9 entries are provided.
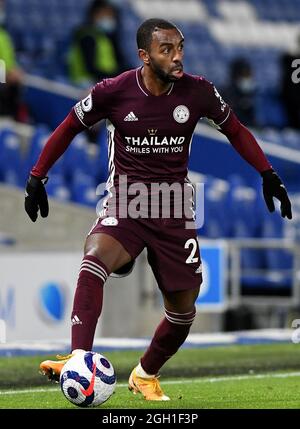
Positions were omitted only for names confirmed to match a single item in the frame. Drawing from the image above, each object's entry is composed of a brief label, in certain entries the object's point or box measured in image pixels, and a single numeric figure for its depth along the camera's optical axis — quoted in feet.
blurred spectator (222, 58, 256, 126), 60.95
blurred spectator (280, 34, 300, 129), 62.90
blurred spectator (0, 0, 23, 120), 55.36
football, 22.89
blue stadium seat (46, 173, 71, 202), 51.96
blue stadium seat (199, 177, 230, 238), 52.95
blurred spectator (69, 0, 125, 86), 59.26
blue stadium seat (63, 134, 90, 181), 54.34
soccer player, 24.63
